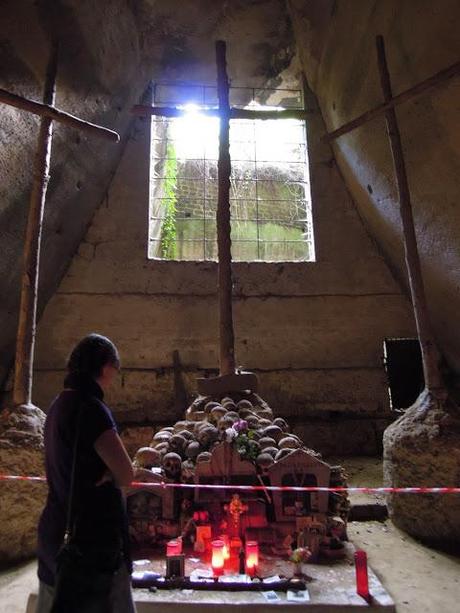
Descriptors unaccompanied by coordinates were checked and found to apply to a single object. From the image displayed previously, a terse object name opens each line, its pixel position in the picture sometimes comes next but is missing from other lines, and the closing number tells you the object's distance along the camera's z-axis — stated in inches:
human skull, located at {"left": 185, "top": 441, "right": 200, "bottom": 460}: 149.9
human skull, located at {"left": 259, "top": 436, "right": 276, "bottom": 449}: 151.6
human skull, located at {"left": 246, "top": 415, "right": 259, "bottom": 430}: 160.9
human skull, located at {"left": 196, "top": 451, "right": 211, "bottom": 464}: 142.3
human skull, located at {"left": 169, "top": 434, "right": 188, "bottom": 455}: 155.0
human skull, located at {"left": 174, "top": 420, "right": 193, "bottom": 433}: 170.2
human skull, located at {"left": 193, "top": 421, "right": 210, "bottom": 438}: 159.4
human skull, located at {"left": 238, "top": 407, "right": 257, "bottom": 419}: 169.5
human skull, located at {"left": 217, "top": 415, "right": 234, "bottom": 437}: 156.5
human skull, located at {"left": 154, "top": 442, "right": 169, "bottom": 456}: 152.2
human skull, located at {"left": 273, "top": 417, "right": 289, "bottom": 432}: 174.5
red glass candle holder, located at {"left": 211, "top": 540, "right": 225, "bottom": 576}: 116.0
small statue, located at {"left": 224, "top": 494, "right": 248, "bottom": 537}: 131.6
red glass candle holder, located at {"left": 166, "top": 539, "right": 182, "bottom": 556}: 120.3
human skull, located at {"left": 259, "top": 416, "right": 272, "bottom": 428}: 166.0
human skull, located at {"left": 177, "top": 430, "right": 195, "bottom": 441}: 161.2
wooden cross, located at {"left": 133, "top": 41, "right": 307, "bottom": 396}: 191.3
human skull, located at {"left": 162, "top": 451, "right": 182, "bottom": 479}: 143.8
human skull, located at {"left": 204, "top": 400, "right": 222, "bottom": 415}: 175.2
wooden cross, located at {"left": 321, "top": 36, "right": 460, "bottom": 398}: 166.2
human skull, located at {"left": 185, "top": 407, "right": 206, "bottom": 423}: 179.2
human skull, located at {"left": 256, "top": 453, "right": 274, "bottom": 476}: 142.9
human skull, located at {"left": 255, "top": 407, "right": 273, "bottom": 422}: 180.9
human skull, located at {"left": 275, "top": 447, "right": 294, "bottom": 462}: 142.3
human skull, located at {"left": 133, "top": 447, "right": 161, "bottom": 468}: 145.7
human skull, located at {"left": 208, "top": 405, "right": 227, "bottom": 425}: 166.9
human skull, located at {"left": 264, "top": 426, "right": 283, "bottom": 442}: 158.2
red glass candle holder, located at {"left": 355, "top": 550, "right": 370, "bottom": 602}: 105.7
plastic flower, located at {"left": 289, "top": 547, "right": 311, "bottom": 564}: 116.0
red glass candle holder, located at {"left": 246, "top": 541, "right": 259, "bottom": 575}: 116.2
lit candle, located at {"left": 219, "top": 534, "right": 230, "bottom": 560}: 122.0
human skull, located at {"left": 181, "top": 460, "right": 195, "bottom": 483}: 141.9
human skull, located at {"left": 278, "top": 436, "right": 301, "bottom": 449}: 149.2
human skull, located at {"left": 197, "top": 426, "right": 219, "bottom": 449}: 153.6
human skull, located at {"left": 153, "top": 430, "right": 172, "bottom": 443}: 162.9
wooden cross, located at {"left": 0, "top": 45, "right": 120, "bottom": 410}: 158.7
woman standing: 57.4
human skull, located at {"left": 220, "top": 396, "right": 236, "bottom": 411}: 174.6
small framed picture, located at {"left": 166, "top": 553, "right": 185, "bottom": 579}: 113.3
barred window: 307.1
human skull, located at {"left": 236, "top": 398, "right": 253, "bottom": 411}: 178.2
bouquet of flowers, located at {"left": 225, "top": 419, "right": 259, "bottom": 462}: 144.2
